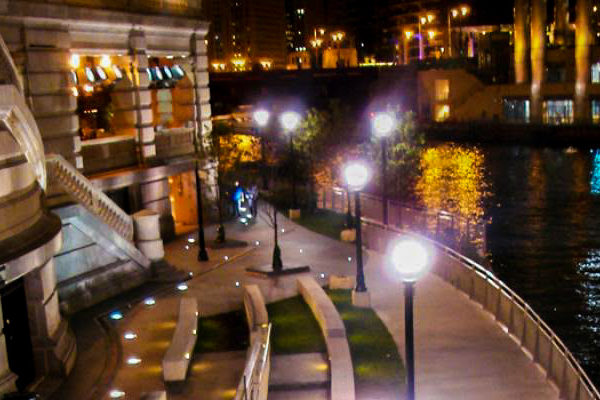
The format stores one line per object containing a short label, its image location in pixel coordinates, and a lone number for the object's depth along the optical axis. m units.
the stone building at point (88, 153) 17.64
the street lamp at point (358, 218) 22.03
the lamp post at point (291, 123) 35.80
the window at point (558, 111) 88.70
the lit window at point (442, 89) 101.37
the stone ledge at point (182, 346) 17.84
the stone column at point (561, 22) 104.47
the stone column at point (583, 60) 85.62
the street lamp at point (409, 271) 12.51
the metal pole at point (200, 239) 30.22
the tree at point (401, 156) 39.25
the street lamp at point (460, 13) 133.25
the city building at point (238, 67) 191.82
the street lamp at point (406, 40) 165.88
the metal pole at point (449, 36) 135.38
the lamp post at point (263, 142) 43.22
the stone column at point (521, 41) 94.31
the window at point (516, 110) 93.81
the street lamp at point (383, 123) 28.87
